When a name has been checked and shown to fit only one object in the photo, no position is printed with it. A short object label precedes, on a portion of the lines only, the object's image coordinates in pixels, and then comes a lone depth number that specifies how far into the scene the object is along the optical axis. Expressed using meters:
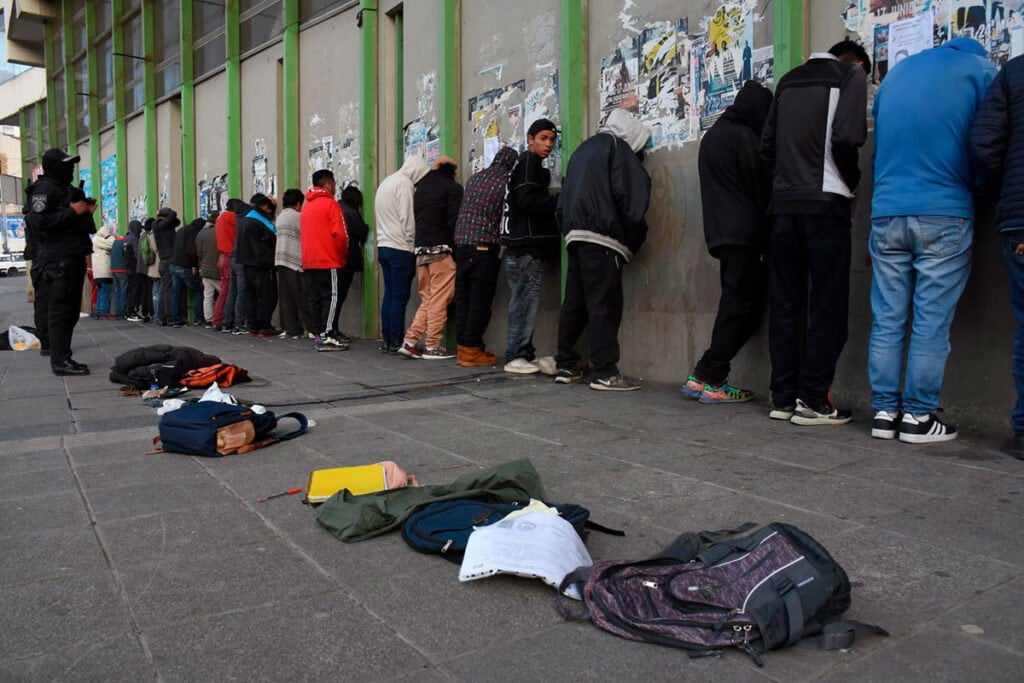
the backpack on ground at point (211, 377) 6.80
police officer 7.76
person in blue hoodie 4.25
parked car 49.47
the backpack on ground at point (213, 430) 4.33
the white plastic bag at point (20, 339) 10.50
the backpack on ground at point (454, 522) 2.82
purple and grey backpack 2.15
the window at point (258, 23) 12.42
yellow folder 3.47
